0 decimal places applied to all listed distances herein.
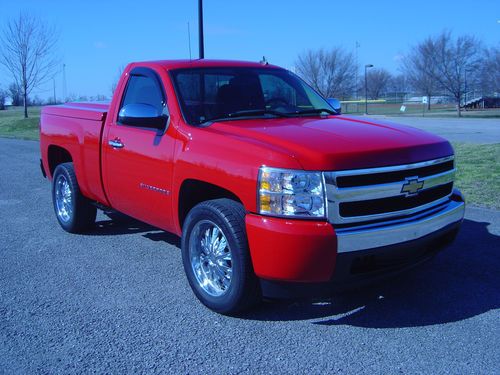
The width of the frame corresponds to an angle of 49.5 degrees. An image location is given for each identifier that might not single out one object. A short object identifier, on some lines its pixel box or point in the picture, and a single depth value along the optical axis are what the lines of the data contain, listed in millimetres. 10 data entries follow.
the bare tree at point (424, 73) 48469
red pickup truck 3492
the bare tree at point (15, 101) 68062
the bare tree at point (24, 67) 31031
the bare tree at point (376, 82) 87062
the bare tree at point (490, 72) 47062
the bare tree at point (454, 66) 46000
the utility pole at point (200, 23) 11662
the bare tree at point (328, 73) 47656
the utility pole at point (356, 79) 53281
